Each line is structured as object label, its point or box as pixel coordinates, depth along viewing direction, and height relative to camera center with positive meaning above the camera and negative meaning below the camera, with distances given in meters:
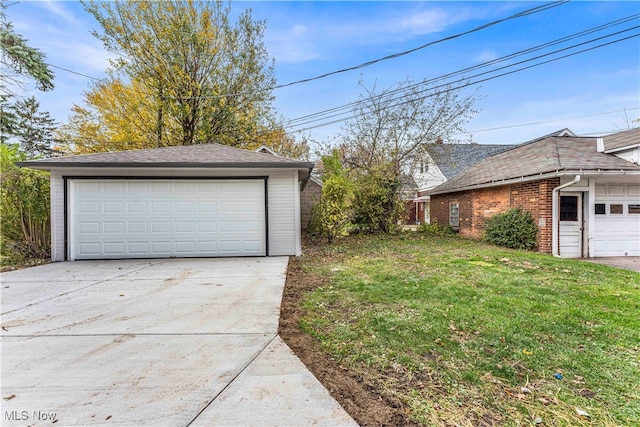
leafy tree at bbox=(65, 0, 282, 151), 13.73 +6.39
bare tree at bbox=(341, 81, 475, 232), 12.74 +3.24
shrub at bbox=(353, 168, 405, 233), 12.66 +0.28
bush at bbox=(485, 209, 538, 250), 9.19 -0.69
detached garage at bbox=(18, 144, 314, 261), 7.62 +0.15
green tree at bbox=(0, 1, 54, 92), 9.89 +5.39
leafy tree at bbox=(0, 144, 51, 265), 7.59 -0.03
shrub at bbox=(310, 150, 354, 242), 9.73 +0.32
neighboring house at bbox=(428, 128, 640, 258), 8.47 +0.29
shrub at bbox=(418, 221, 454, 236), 13.89 -0.98
